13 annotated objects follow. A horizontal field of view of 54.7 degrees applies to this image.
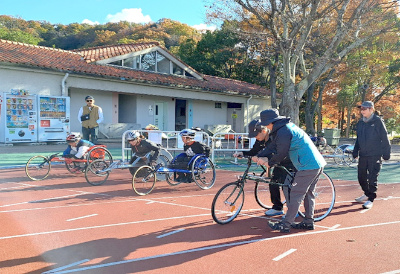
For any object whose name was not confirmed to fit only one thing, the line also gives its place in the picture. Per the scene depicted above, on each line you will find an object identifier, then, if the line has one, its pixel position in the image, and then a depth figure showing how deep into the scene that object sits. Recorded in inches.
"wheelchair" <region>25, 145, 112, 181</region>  375.9
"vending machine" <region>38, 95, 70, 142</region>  698.2
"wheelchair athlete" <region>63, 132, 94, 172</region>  381.7
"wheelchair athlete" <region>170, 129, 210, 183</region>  342.0
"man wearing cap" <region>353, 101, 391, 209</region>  283.4
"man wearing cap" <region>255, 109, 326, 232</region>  209.2
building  722.8
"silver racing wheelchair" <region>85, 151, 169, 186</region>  344.2
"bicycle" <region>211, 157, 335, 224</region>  228.7
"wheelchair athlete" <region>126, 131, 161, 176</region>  343.9
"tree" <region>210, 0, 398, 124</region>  574.9
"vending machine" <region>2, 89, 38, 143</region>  660.1
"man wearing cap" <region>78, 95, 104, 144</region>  449.4
